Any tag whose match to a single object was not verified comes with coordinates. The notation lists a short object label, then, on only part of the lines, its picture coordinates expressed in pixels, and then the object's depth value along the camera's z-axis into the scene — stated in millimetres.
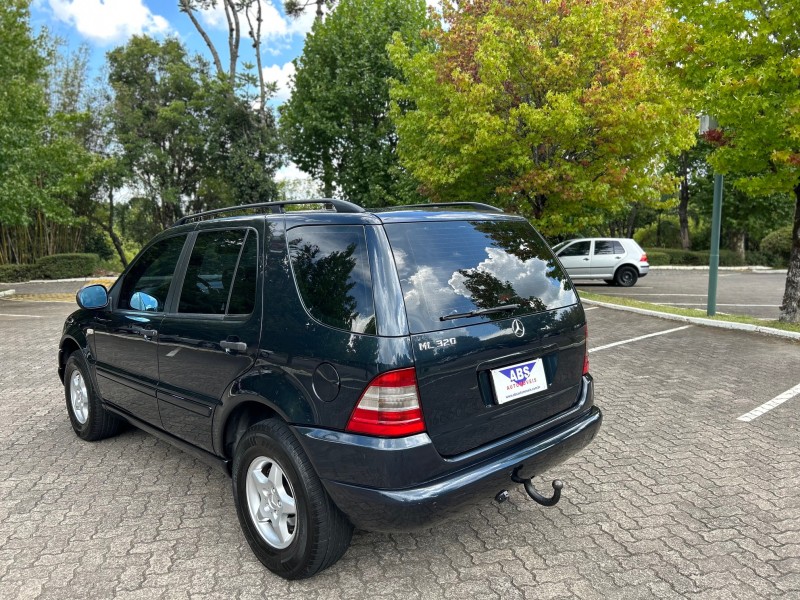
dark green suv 2371
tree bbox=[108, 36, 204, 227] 26766
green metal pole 10403
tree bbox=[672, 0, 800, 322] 8266
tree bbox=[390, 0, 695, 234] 13172
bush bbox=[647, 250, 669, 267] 29594
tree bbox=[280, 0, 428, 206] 23984
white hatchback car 19016
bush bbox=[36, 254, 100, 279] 22344
